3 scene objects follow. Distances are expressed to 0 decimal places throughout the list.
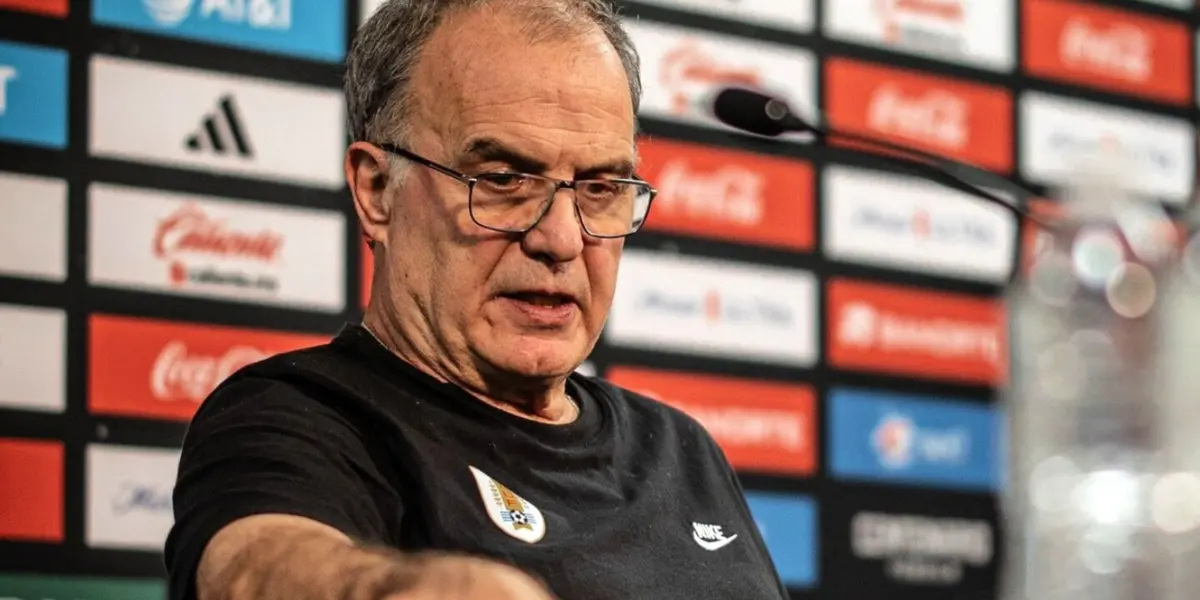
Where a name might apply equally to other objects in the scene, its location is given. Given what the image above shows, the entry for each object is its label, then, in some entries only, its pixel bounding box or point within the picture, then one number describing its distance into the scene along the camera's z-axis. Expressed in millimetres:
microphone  4595
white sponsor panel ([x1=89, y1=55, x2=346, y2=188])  5358
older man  4136
